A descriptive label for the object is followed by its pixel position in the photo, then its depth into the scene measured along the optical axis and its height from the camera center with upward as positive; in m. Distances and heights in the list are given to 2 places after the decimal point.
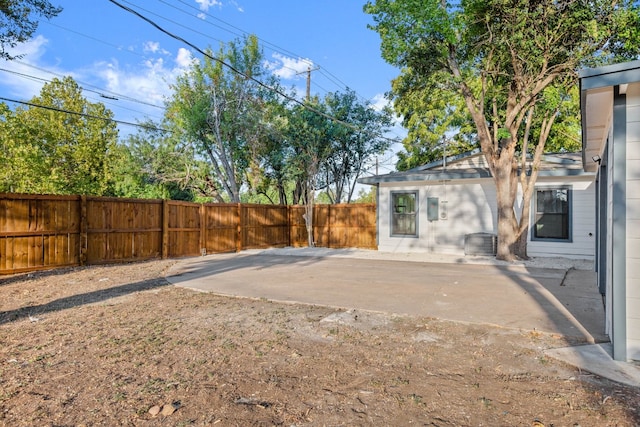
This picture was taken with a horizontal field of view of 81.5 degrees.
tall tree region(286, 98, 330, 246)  16.73 +3.43
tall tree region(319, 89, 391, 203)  18.58 +3.78
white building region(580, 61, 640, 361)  3.17 +0.08
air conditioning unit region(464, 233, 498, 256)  11.30 -0.87
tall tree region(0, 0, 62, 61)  7.19 +3.81
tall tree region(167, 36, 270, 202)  17.56 +5.35
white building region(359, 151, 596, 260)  10.57 +0.22
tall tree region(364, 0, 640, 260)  8.73 +4.31
